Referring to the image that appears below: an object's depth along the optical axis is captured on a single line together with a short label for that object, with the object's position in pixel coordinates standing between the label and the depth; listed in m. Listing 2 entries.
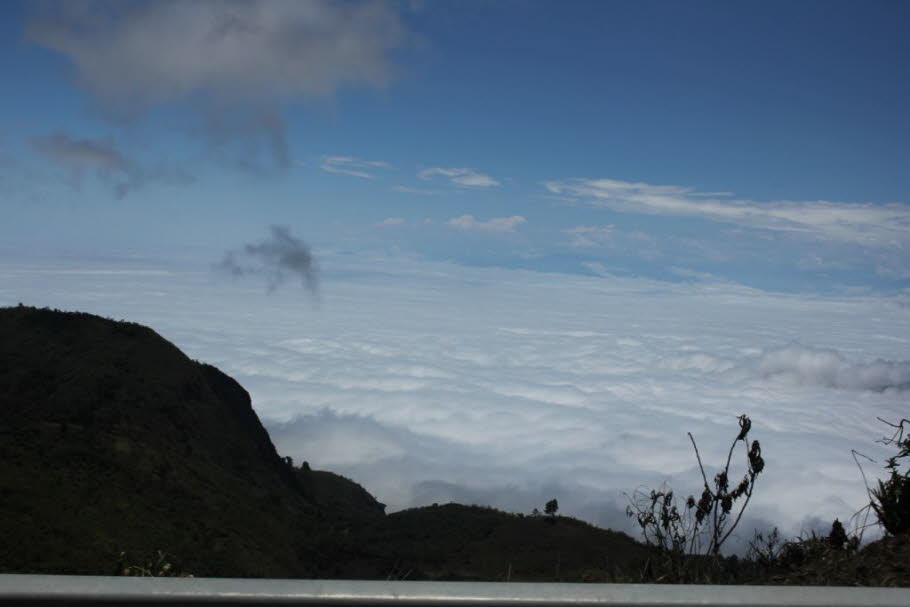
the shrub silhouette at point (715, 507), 5.73
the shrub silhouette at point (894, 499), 6.23
